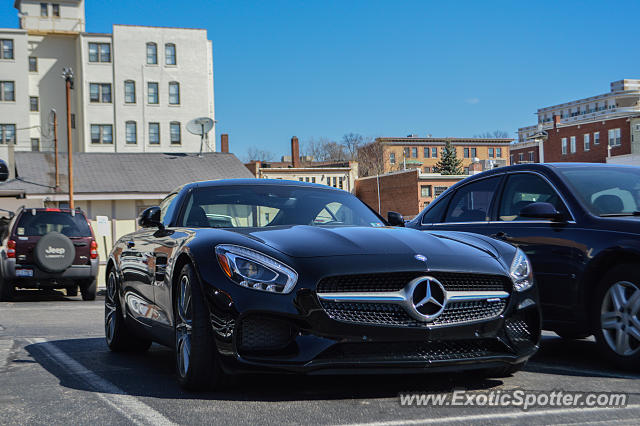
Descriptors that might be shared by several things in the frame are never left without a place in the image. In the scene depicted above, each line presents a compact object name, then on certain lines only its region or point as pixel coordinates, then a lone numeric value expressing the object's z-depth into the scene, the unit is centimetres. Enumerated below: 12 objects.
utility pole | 4272
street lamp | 2817
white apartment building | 6050
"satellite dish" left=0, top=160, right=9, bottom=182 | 1798
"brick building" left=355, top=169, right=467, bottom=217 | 7362
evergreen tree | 9732
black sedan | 587
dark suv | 1536
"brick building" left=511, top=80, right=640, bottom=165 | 8556
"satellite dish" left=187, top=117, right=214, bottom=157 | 4288
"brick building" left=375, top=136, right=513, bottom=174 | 12300
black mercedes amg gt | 454
